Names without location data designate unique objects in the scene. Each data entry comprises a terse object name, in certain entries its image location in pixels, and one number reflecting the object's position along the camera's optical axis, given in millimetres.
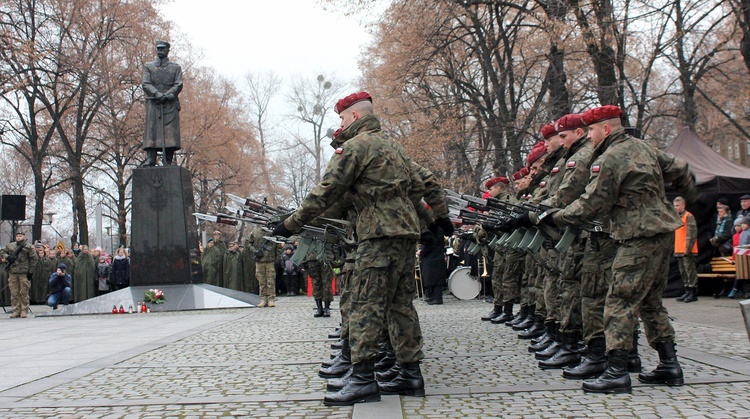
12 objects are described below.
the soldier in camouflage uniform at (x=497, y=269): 11477
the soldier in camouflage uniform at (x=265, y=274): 17203
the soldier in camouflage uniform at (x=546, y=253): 7590
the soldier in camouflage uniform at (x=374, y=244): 5504
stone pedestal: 17922
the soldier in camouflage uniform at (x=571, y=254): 6512
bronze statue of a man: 18734
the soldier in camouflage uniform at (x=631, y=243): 5625
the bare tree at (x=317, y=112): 59531
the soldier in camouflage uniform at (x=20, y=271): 17656
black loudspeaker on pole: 22734
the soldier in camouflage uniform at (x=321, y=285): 13680
